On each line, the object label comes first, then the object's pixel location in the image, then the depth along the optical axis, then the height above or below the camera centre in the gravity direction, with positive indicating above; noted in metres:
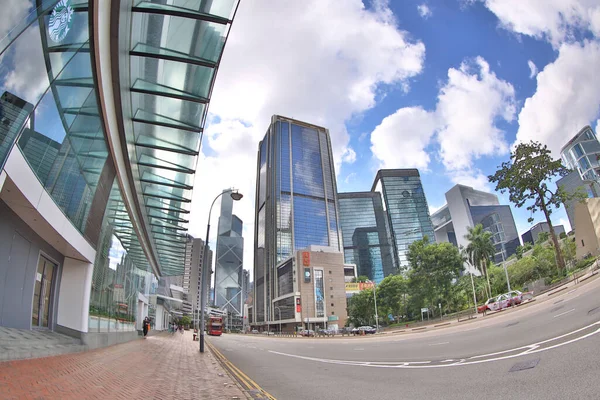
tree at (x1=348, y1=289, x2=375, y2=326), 75.11 -2.09
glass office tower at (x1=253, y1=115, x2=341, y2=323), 141.00 +44.79
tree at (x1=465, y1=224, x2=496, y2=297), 54.72 +6.45
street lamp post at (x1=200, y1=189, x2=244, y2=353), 17.42 +1.21
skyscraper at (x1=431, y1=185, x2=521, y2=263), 181.62 +25.68
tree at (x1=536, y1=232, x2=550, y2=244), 75.84 +10.61
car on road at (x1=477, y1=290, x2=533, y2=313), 29.67 -1.26
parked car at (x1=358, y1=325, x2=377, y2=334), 51.66 -4.57
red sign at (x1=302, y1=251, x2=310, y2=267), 107.61 +13.99
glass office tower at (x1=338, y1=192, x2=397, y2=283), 180.00 +33.59
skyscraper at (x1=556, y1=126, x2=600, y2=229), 179.88 +67.26
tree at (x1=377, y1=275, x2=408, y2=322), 66.88 +0.23
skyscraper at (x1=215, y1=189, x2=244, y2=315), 197.88 +7.63
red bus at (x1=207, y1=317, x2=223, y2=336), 60.84 -2.62
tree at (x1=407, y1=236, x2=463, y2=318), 52.53 +3.54
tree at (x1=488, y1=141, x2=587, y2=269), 37.34 +11.64
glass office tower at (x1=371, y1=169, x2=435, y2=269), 173.75 +45.15
